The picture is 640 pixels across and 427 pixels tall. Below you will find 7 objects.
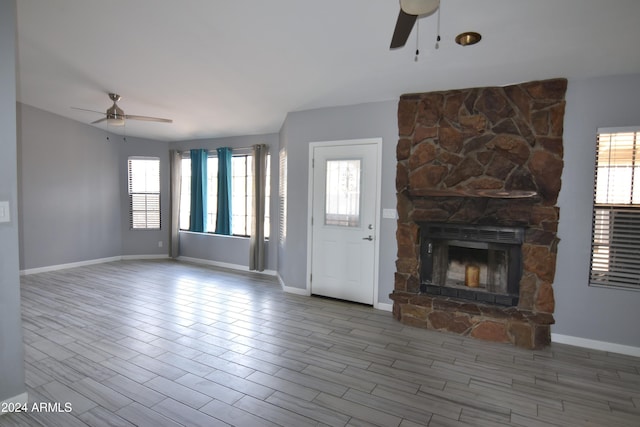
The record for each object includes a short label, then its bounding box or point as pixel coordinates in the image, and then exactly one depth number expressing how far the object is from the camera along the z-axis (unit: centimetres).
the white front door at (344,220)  443
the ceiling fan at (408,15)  157
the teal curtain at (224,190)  663
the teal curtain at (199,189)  695
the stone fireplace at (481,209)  346
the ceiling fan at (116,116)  429
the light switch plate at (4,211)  215
